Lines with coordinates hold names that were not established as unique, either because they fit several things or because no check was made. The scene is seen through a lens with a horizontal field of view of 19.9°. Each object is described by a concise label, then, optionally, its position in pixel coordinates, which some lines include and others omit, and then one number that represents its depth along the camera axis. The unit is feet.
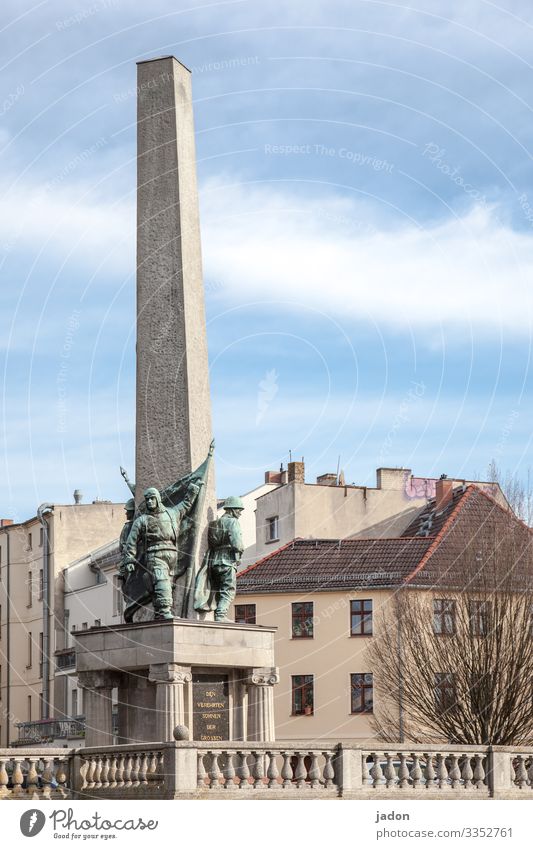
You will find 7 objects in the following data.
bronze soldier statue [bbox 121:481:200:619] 80.94
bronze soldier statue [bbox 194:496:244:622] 82.23
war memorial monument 78.54
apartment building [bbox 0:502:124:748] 259.39
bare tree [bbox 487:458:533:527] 153.89
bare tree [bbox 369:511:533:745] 143.84
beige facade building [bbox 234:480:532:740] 197.16
